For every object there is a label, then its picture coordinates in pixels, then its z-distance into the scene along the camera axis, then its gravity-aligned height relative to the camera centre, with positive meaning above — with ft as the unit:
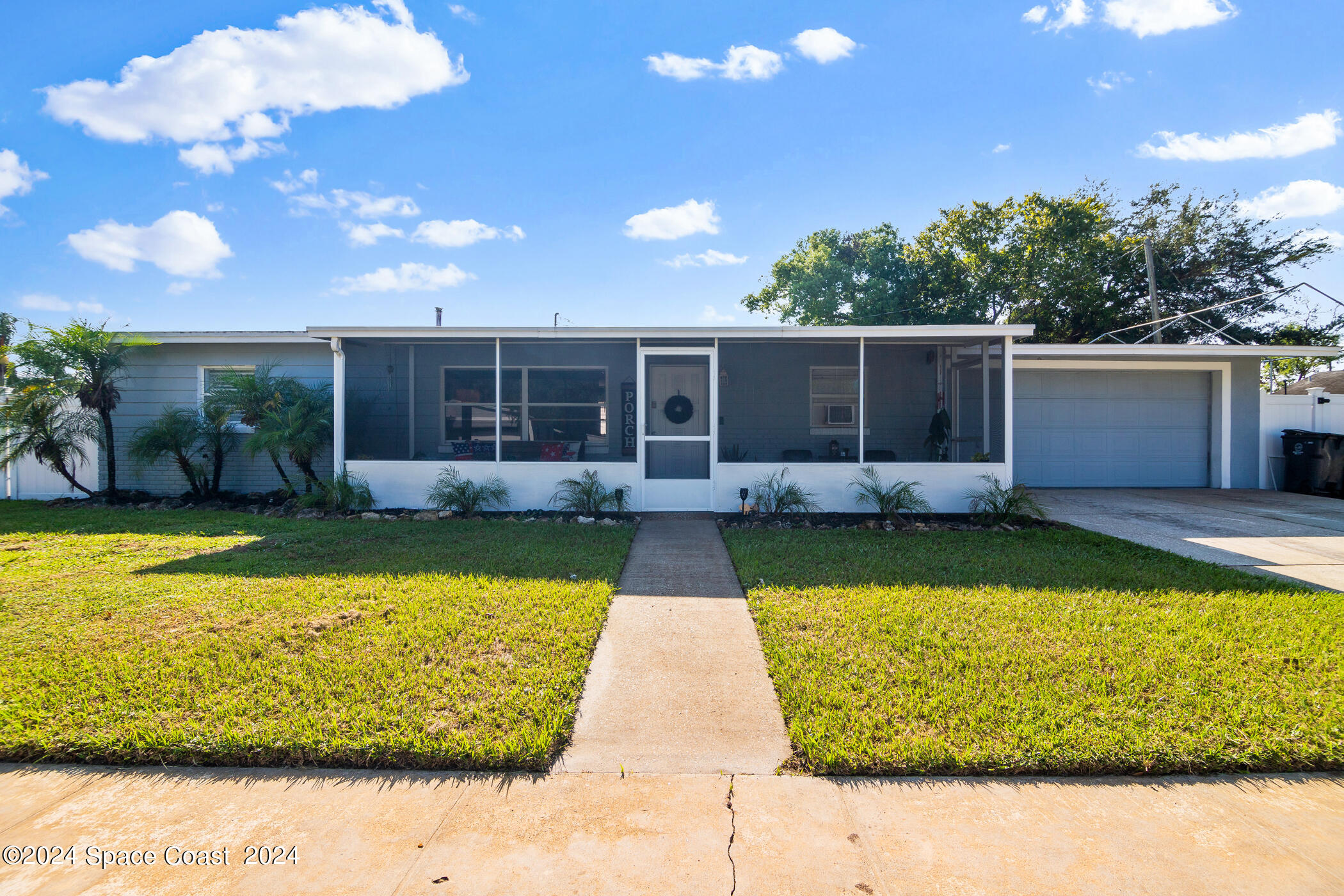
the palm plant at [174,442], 30.63 -0.23
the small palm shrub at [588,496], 28.25 -2.76
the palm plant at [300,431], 28.73 +0.30
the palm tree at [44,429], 29.63 +0.41
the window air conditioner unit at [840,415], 38.17 +1.42
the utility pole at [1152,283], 54.39 +13.92
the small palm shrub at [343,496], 28.14 -2.74
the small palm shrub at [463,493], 28.09 -2.62
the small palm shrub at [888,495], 27.61 -2.65
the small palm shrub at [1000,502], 26.91 -2.92
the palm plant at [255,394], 30.42 +2.17
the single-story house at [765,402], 32.76 +2.13
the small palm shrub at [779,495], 28.22 -2.65
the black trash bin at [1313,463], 36.52 -1.51
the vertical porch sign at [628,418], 36.14 +1.16
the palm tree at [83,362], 29.91 +3.74
